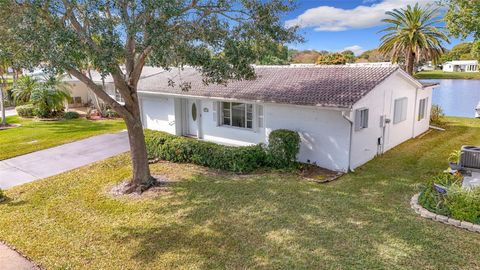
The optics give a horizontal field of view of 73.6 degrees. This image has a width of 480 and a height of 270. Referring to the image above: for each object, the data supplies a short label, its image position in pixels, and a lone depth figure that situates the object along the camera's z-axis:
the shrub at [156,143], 14.37
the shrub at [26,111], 26.45
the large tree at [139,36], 7.45
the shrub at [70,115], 25.67
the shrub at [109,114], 25.92
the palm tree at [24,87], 28.03
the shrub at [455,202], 7.77
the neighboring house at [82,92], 28.41
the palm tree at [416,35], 23.50
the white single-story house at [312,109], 12.07
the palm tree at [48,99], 25.38
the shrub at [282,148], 12.39
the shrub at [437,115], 21.52
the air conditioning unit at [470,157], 10.68
